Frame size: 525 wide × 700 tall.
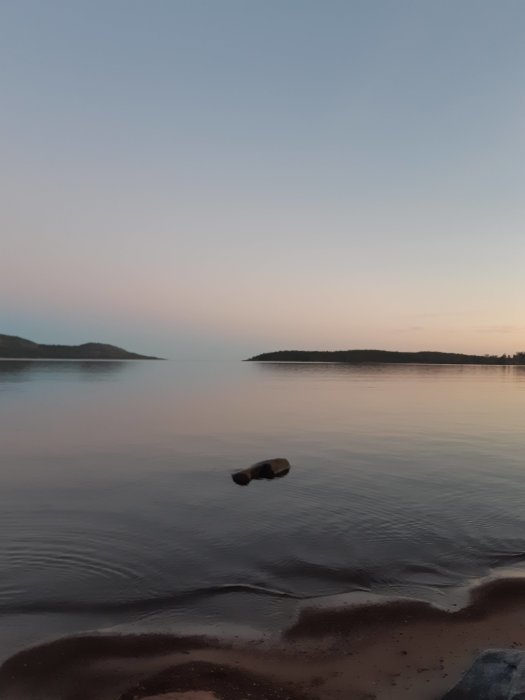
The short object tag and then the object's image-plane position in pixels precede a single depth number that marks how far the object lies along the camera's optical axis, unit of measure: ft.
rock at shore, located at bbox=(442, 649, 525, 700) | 22.07
